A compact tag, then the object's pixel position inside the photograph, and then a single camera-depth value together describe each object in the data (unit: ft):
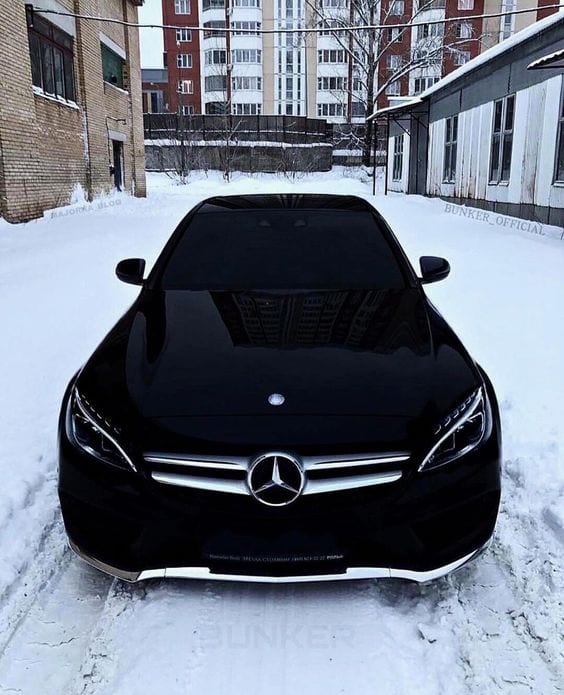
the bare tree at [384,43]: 133.90
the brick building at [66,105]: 47.91
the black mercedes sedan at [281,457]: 7.27
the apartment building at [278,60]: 179.73
